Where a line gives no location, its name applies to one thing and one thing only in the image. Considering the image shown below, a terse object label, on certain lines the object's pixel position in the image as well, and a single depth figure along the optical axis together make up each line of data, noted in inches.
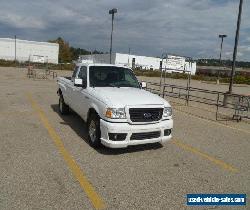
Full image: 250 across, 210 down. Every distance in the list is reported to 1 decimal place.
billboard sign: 457.6
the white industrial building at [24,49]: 2460.9
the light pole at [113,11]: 987.4
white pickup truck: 161.4
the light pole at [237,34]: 459.3
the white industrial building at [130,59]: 2397.3
